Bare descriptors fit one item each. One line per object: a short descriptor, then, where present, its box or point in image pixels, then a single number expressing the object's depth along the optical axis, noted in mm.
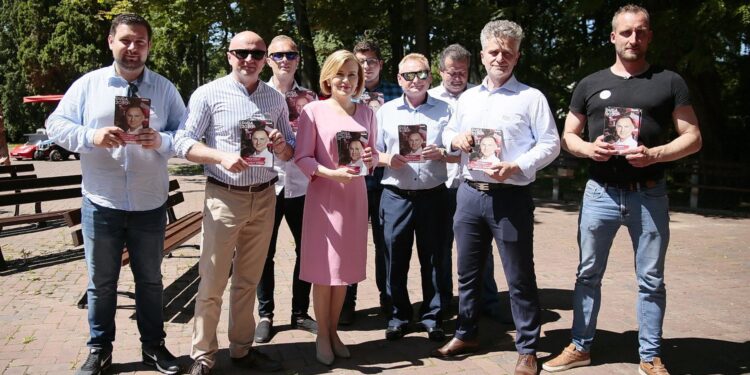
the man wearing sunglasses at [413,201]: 4906
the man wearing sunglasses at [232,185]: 3928
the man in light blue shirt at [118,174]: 3906
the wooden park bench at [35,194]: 7879
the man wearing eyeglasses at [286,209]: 4969
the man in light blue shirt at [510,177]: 4156
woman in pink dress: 4258
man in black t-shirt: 3926
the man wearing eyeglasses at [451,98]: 5289
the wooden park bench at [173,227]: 5603
